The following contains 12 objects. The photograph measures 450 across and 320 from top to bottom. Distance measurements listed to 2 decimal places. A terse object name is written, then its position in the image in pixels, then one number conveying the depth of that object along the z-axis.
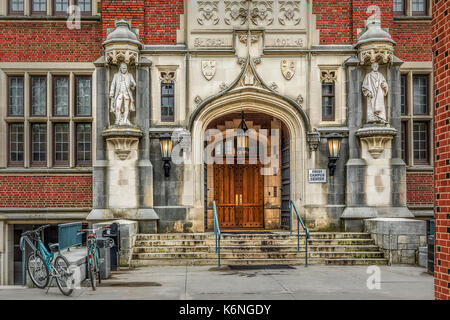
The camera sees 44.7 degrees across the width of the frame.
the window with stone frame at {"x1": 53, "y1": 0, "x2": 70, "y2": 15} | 16.17
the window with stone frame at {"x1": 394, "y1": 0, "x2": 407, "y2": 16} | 16.67
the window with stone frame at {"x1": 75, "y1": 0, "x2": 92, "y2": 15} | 16.28
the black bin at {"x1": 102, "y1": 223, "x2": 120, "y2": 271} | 12.34
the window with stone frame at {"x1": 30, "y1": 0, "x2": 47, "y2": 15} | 16.17
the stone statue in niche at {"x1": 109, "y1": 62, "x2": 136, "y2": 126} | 14.77
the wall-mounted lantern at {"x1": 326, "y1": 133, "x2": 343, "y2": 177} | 15.10
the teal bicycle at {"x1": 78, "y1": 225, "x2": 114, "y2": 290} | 9.54
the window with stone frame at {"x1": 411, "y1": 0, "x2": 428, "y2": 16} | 16.70
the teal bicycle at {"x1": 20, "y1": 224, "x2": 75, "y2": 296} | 8.87
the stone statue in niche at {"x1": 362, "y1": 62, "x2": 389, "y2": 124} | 14.93
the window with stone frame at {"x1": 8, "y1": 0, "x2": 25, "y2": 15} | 16.20
